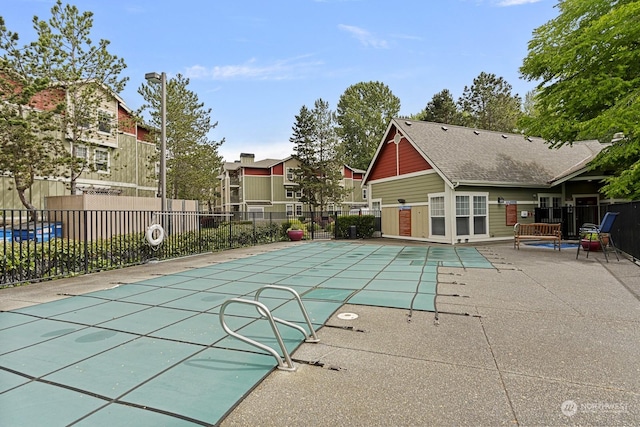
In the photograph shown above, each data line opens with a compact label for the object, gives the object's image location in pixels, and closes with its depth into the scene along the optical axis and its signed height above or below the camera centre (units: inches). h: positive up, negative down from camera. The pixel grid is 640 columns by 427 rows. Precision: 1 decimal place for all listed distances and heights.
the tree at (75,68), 550.0 +267.1
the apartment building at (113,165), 661.9 +137.1
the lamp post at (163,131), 433.1 +114.8
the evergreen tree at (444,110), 1523.1 +480.2
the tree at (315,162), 1371.8 +221.1
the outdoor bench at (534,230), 591.1 -37.7
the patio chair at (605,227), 378.0 -21.4
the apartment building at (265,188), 1489.9 +116.6
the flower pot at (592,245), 440.5 -49.3
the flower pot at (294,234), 701.3 -47.9
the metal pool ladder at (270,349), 118.8 -50.4
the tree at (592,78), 401.1 +190.3
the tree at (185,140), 903.1 +223.6
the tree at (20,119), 494.3 +151.0
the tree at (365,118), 1839.3 +535.5
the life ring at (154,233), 382.0 -24.2
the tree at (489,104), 1545.3 +534.0
